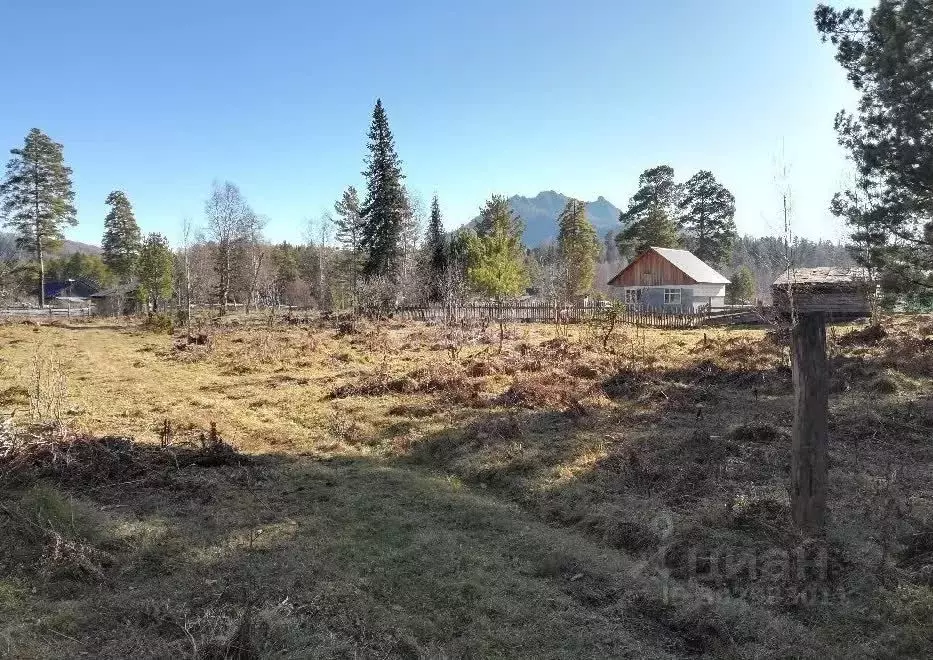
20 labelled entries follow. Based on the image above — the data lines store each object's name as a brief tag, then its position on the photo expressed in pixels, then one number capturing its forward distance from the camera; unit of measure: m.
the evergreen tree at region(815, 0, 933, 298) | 11.59
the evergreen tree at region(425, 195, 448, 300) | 45.40
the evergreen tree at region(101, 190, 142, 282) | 48.12
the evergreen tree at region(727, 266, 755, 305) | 49.12
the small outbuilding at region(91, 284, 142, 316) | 44.31
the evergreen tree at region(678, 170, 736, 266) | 53.09
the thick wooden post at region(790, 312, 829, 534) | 4.93
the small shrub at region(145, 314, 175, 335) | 27.27
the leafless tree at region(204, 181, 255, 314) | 41.93
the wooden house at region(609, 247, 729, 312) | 40.38
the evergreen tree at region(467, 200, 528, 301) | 33.56
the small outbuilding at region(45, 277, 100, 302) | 67.38
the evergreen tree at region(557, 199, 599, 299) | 47.50
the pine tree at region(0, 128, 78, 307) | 40.12
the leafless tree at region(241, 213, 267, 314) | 50.01
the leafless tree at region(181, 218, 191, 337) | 29.13
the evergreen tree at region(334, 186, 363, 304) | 47.87
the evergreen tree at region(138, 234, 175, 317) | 40.94
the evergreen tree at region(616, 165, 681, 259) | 50.09
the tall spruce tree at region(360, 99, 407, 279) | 39.00
